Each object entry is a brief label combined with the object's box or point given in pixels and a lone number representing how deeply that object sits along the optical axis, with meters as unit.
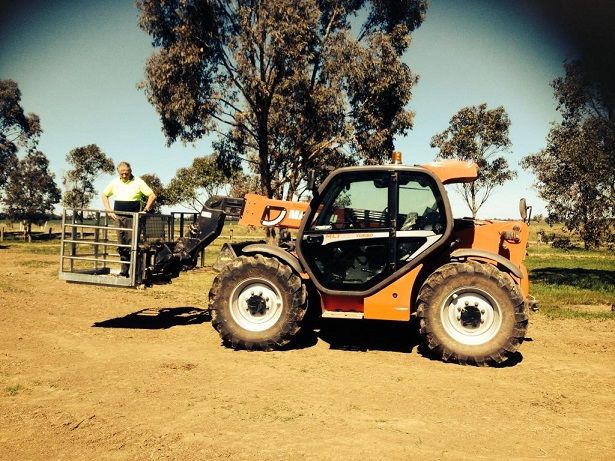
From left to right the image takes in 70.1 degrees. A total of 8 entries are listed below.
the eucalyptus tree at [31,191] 50.25
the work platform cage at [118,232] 6.58
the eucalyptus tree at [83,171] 50.31
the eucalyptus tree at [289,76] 15.58
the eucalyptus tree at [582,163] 13.64
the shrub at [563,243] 16.61
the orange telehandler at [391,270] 5.52
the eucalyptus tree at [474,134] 32.41
